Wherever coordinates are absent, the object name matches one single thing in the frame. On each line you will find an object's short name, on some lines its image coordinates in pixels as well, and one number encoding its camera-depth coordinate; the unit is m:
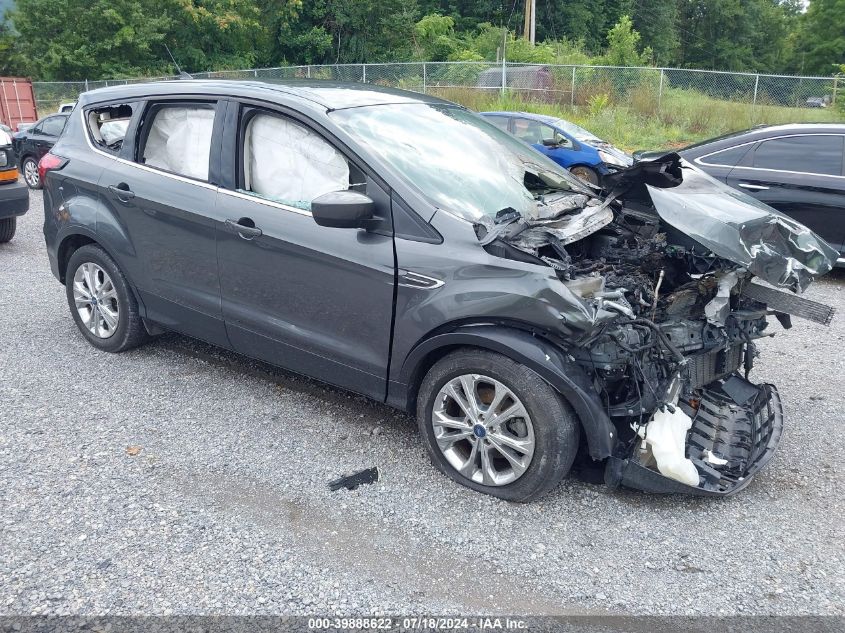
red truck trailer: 23.50
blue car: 13.05
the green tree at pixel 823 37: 53.28
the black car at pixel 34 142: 13.88
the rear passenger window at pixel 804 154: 7.18
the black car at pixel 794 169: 7.10
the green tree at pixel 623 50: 27.96
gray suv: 3.29
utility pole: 31.23
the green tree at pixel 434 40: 35.16
